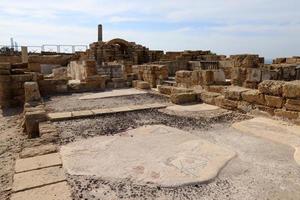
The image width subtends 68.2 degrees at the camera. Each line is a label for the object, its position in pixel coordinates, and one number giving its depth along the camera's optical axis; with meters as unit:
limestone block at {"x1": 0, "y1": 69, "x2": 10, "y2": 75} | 8.37
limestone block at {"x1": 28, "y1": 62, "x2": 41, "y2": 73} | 15.94
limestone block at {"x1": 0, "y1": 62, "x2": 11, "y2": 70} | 8.49
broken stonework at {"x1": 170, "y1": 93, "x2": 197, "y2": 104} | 6.33
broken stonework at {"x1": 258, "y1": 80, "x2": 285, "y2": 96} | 4.67
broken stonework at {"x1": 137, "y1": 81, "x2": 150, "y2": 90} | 9.25
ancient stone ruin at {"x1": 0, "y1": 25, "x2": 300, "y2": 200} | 2.50
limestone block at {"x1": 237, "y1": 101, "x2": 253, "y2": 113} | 5.21
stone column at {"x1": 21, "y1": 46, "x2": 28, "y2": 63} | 17.40
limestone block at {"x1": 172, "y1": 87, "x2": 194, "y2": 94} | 6.81
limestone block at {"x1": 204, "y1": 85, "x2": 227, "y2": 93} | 7.12
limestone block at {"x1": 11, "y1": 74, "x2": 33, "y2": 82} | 8.48
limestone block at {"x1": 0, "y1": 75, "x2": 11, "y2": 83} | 8.34
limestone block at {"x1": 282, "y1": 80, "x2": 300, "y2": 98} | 4.36
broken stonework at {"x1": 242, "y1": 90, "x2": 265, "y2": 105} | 5.01
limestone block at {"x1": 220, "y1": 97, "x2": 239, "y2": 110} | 5.49
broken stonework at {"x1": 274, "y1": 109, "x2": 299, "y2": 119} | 4.43
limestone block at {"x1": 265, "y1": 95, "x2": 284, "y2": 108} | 4.66
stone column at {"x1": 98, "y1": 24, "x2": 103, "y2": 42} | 25.23
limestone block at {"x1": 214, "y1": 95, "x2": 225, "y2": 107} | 5.78
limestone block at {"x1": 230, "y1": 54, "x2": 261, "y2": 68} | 10.56
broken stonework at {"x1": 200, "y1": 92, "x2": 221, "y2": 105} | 6.04
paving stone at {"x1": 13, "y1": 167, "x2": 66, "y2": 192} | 2.46
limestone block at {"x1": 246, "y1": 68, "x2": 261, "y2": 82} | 7.43
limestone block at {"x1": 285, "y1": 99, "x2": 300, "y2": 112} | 4.39
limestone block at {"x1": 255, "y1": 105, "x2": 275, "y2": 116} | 4.82
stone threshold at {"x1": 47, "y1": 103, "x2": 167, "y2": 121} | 5.07
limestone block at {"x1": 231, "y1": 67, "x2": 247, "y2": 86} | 8.08
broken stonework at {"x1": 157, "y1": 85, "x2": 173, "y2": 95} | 7.60
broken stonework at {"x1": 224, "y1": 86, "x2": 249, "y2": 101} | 5.42
